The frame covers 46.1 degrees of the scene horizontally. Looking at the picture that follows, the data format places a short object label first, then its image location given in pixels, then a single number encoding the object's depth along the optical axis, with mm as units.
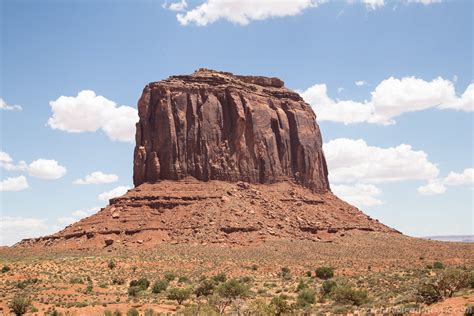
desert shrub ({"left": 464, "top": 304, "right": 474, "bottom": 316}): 21188
